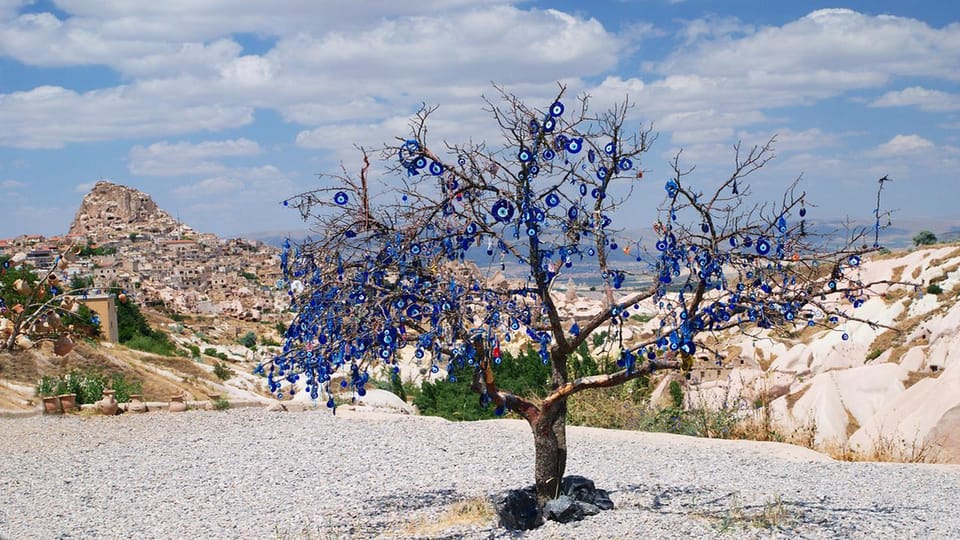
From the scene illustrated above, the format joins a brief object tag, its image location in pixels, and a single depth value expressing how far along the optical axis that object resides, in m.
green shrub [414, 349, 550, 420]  14.82
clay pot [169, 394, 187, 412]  14.28
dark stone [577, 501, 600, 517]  6.83
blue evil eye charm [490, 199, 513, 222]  6.24
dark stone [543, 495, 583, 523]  6.73
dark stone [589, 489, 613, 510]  7.06
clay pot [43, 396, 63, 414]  13.87
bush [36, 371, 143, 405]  14.74
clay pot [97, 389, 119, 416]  13.86
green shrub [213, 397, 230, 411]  14.59
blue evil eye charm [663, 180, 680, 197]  6.27
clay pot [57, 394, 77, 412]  13.96
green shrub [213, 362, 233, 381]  25.48
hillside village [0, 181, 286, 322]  64.44
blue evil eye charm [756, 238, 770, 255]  6.20
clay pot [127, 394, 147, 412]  14.17
